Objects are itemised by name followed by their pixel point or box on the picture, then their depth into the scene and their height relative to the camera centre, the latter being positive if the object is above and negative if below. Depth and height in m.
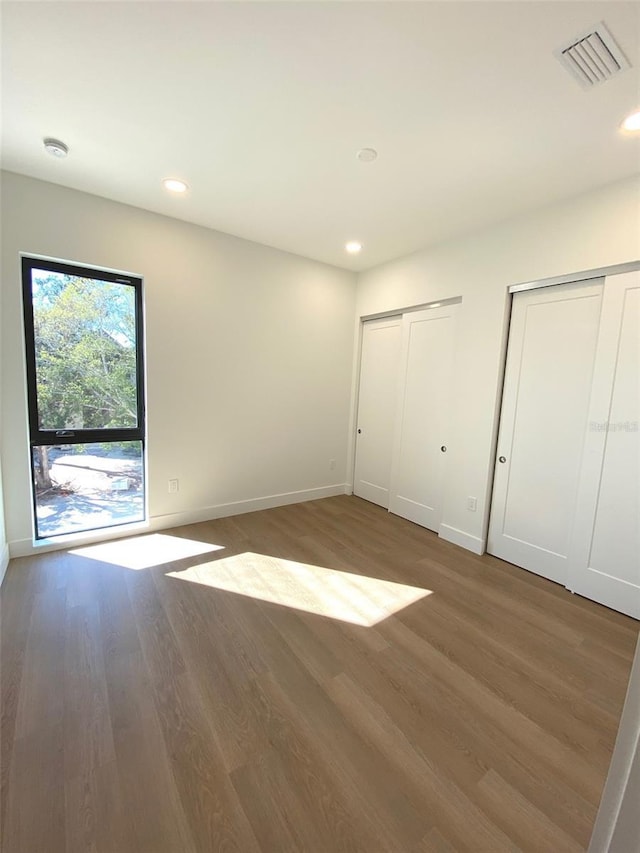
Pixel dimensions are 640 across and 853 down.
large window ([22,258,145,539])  2.66 -0.14
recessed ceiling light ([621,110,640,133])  1.70 +1.39
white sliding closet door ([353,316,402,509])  3.96 -0.19
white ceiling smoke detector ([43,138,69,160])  2.08 +1.39
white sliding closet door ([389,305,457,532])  3.38 -0.24
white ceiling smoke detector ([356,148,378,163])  2.03 +1.39
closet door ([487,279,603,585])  2.49 -0.20
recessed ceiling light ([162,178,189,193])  2.45 +1.40
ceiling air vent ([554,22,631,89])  1.33 +1.38
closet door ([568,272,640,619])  2.23 -0.42
